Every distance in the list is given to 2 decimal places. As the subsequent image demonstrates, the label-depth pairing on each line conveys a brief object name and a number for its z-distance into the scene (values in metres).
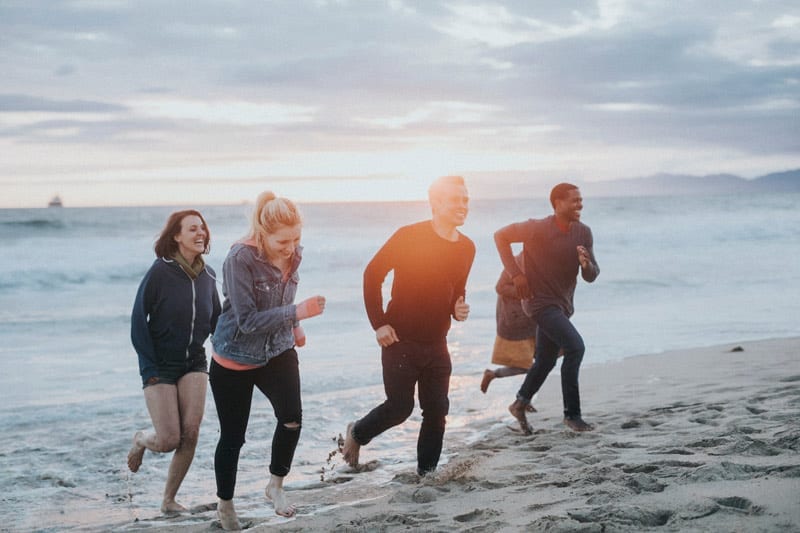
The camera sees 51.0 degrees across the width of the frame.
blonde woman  4.47
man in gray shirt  6.60
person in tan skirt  7.85
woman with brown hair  5.02
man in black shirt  5.16
